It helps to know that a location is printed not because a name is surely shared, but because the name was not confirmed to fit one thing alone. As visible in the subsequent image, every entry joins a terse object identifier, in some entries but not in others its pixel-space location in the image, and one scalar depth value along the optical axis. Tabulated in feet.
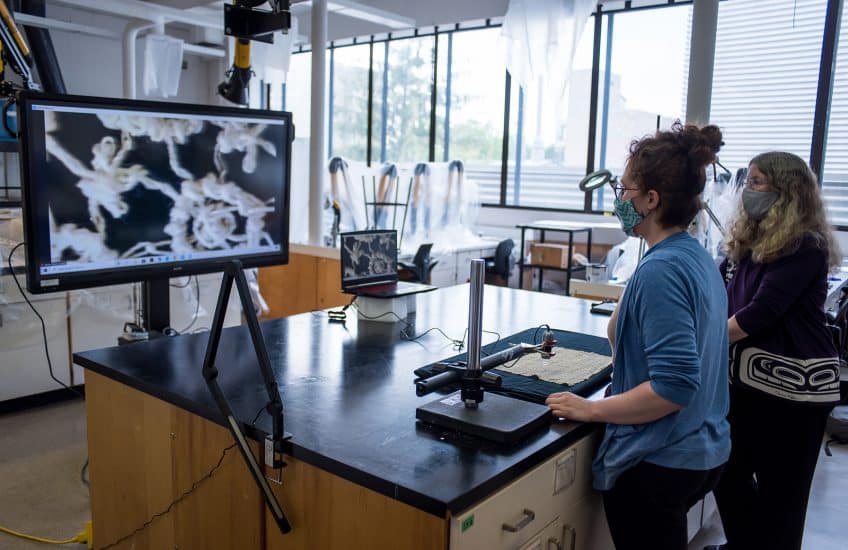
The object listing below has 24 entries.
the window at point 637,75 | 19.08
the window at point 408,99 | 24.09
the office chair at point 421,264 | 15.88
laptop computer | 7.28
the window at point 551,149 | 20.68
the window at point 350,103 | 25.93
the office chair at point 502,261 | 18.71
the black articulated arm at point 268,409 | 4.01
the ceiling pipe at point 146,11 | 14.58
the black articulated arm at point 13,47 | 7.80
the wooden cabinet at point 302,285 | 15.08
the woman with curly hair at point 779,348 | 5.79
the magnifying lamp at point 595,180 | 7.36
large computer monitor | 5.47
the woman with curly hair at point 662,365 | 4.02
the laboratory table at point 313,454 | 3.65
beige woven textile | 5.33
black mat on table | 4.91
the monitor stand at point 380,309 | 7.38
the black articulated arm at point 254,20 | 7.36
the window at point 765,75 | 16.84
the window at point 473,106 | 22.54
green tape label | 3.47
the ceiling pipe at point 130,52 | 15.97
